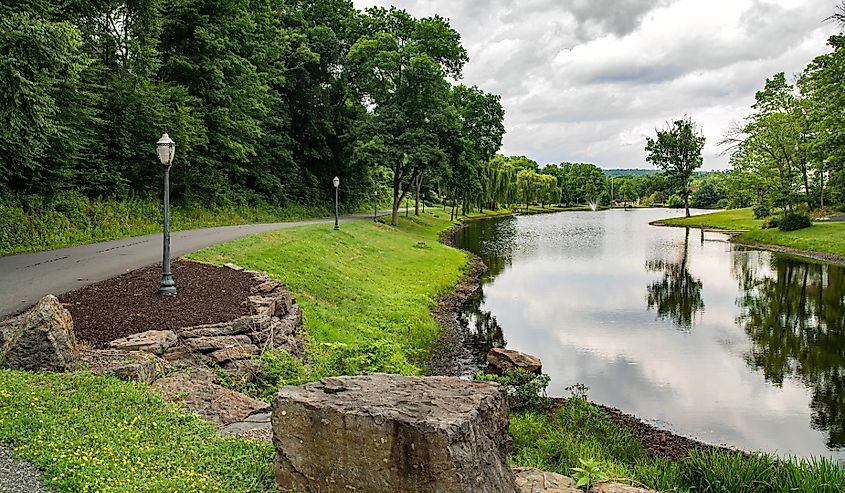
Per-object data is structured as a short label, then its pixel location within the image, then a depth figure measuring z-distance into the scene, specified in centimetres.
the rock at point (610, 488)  558
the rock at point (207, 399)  680
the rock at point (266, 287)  1239
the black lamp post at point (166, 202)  1084
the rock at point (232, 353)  889
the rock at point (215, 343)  888
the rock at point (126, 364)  702
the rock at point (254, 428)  612
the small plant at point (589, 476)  548
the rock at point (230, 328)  920
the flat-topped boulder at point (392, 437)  423
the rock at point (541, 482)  547
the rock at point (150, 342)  809
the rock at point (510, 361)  1289
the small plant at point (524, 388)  1055
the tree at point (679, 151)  6531
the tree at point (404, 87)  3366
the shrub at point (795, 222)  3934
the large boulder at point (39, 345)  682
